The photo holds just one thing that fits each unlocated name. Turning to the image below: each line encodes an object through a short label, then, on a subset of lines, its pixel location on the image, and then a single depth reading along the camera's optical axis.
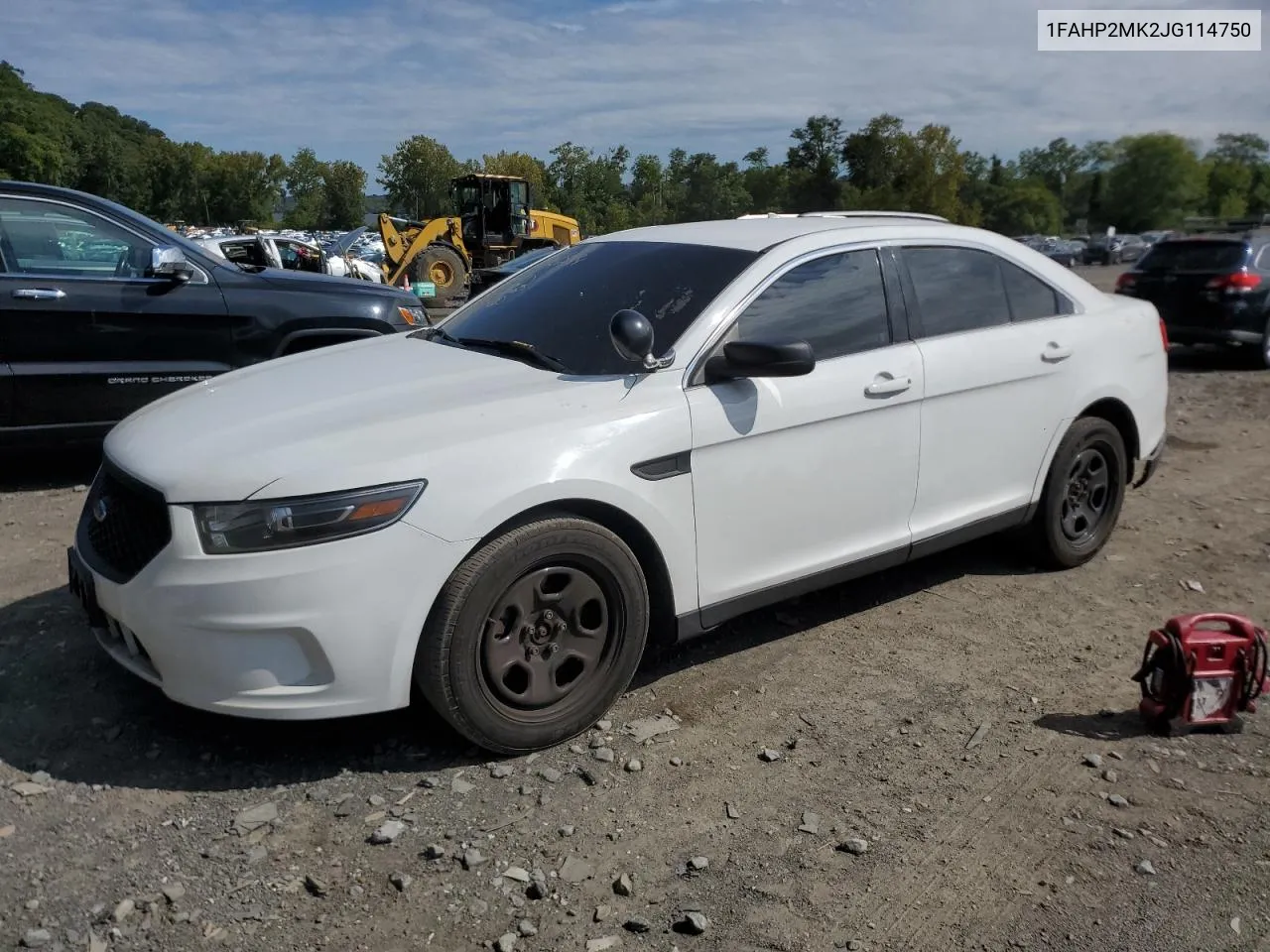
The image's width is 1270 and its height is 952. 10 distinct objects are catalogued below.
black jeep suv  5.93
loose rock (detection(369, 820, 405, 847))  2.88
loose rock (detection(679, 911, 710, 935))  2.54
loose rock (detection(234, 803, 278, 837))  2.94
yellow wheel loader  23.19
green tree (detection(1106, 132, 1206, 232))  108.31
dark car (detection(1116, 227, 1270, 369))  11.62
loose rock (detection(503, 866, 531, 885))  2.74
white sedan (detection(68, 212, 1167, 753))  2.94
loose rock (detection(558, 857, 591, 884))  2.74
